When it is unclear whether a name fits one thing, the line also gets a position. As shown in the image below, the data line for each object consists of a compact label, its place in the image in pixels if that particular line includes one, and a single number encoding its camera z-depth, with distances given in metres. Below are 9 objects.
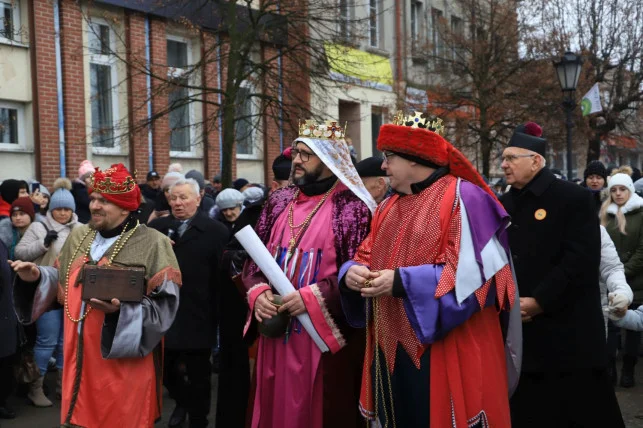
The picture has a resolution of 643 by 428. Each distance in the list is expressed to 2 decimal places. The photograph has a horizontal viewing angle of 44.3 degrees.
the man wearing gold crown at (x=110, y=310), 4.66
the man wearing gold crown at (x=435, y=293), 3.53
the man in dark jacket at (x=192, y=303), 6.22
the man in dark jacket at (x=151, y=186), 11.82
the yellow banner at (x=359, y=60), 13.35
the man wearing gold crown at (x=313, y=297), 4.28
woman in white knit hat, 8.03
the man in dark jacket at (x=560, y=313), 4.34
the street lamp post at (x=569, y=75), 14.55
